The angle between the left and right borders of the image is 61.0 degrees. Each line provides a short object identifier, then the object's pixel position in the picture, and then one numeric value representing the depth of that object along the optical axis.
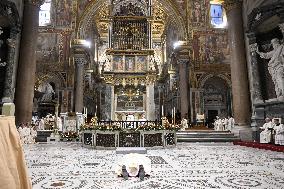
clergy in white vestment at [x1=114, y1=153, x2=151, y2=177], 4.64
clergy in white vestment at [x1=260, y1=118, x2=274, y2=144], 10.56
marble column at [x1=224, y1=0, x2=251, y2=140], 12.23
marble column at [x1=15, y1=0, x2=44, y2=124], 11.98
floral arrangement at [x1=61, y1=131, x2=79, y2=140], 14.84
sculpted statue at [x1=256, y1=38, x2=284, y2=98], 10.65
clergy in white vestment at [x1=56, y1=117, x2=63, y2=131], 16.81
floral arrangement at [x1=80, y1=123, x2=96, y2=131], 10.93
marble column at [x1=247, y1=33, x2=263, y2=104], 11.84
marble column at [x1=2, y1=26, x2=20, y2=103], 11.75
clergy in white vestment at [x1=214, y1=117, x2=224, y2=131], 18.53
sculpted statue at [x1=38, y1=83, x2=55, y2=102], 23.39
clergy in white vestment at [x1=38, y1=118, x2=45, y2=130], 18.26
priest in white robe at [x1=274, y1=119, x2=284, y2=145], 9.74
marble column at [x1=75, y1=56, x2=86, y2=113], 21.55
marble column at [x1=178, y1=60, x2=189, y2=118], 22.70
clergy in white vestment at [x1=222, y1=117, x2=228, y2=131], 18.02
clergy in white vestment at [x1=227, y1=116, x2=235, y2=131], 17.35
